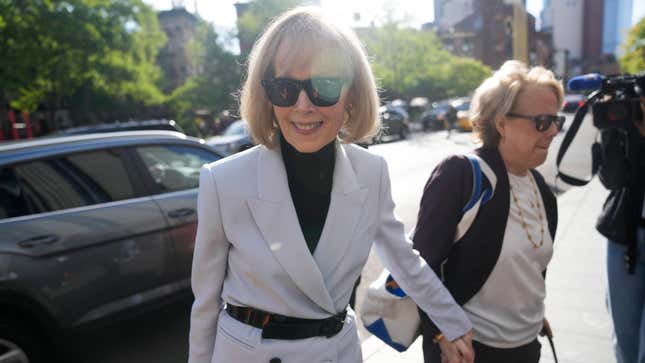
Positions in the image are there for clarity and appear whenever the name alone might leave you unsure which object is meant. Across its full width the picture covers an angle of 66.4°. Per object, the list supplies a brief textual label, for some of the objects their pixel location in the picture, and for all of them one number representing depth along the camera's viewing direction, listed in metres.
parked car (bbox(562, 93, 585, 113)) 38.75
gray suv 2.99
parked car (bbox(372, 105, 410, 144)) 23.73
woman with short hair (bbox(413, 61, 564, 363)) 1.85
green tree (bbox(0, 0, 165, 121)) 21.67
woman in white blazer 1.41
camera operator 2.34
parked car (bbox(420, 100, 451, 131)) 29.78
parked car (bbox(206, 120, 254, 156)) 12.77
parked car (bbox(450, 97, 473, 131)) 25.92
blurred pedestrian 26.59
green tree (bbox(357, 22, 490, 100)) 36.88
